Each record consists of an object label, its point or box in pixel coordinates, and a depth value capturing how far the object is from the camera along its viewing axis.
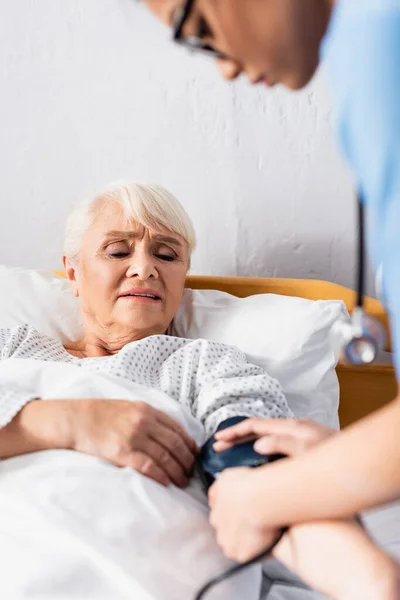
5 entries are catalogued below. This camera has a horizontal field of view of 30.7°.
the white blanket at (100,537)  0.93
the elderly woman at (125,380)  1.03
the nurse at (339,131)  0.55
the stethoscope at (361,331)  0.77
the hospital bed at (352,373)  1.42
